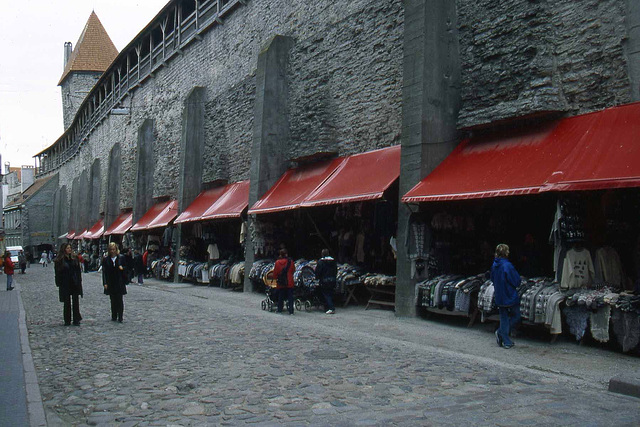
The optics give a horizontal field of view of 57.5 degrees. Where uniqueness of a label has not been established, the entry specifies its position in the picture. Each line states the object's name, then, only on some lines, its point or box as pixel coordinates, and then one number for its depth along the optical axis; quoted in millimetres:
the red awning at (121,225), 32625
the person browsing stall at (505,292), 8414
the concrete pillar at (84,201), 49791
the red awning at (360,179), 12269
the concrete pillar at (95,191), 46094
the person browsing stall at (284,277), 12562
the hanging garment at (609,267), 8508
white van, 42906
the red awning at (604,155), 7637
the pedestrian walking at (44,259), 50453
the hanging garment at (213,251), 21234
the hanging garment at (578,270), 8469
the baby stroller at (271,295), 13156
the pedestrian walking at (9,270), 21312
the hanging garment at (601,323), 7961
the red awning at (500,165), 8945
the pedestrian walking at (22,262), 36956
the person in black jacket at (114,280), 11391
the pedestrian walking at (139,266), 24241
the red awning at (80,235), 45875
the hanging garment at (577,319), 8328
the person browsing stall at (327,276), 12602
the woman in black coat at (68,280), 10852
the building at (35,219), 69625
